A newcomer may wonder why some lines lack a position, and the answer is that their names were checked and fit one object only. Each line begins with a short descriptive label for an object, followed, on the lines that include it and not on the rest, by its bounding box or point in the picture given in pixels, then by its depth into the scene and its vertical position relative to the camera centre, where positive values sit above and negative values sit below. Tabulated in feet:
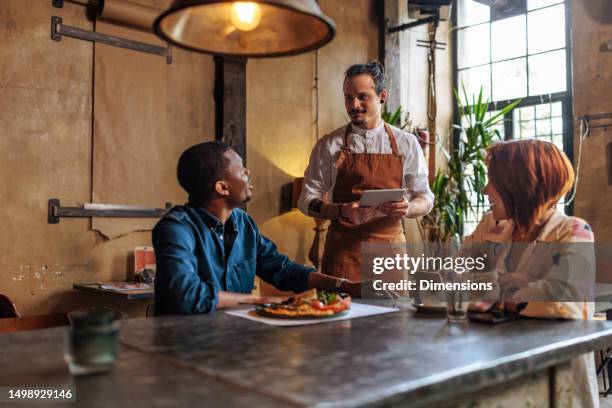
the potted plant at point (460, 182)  17.85 +1.25
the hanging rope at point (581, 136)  16.52 +2.43
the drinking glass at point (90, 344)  3.73 -0.79
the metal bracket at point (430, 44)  19.19 +6.17
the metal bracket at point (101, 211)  12.45 +0.25
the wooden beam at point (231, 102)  15.33 +3.18
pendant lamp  6.06 +2.07
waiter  10.09 +0.86
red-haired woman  5.33 -0.17
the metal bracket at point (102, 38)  12.57 +4.19
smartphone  5.36 -0.90
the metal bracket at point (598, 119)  16.03 +2.86
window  17.97 +5.18
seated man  6.60 -0.23
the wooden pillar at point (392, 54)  19.22 +5.61
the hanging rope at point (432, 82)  19.49 +4.83
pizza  5.58 -0.85
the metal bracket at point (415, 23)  18.30 +6.38
